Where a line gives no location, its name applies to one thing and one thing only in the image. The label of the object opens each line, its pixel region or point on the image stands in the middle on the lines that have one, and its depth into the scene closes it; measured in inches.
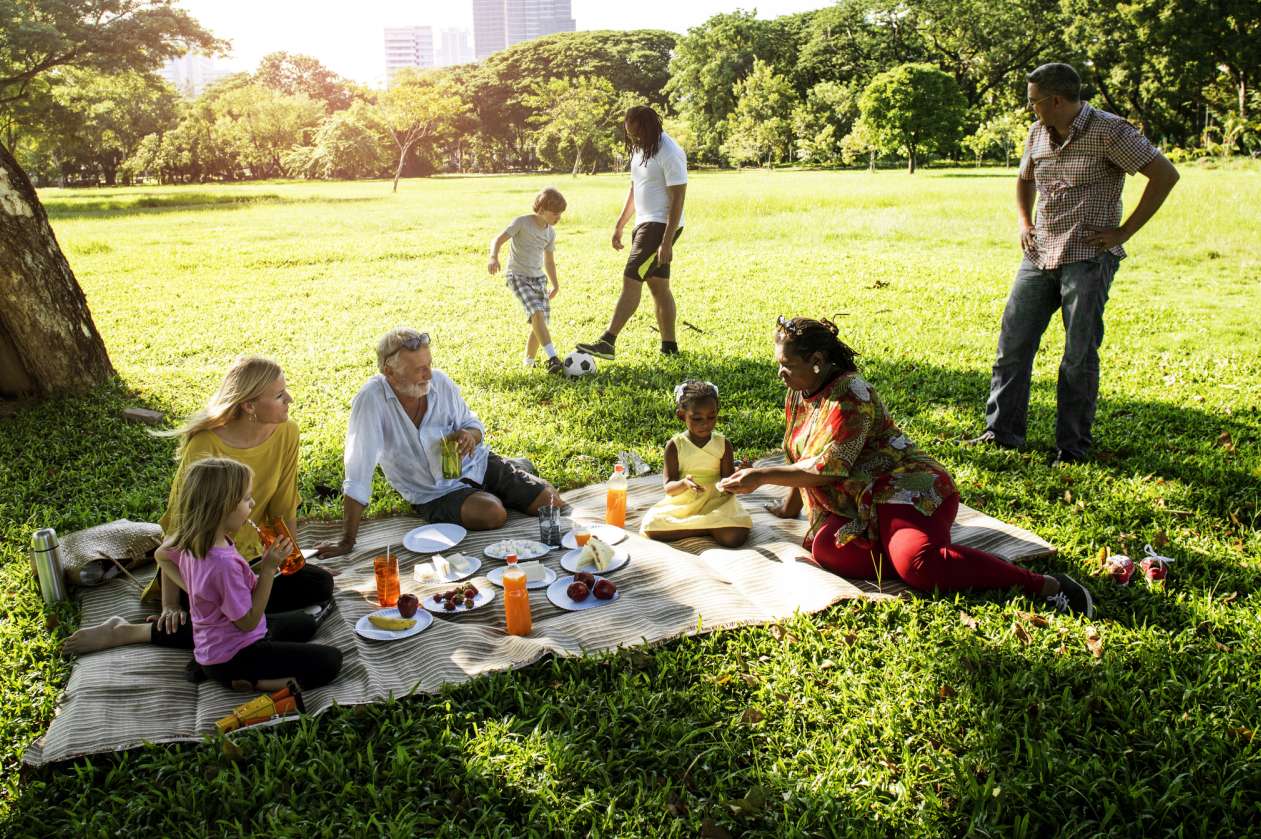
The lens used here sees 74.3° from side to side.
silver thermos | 160.1
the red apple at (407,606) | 149.3
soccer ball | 312.7
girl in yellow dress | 182.5
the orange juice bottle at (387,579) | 155.8
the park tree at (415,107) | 1915.6
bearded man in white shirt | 179.6
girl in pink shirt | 125.0
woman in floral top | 154.6
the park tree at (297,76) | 2659.9
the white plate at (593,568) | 168.9
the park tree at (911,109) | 1705.2
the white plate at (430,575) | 168.9
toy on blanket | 125.0
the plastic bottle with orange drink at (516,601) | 145.3
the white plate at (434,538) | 182.7
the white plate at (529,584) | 164.1
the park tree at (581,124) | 2137.1
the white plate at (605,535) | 181.0
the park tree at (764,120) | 2137.1
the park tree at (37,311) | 278.2
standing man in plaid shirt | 202.7
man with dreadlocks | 321.4
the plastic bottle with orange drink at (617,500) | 185.6
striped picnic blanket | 128.4
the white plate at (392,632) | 147.0
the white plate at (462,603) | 155.3
